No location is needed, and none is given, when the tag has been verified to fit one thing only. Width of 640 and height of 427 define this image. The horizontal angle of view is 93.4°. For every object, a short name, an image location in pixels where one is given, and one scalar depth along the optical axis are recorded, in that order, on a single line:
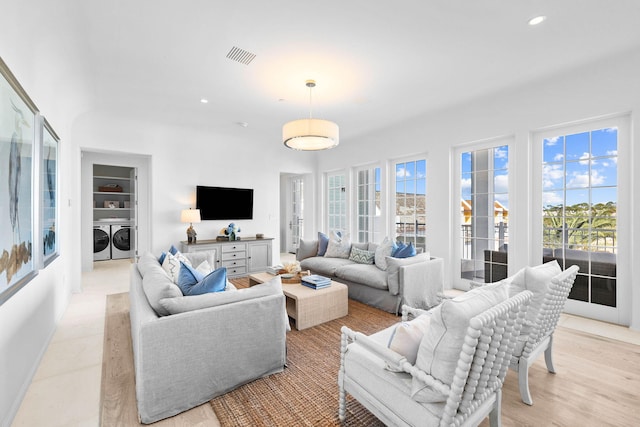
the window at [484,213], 4.13
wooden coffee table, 3.13
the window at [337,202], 6.73
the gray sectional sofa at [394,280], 3.54
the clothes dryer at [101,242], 6.86
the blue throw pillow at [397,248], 4.03
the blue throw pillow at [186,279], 2.23
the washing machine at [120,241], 7.16
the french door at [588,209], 3.21
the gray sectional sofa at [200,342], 1.77
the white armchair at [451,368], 1.22
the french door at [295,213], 7.95
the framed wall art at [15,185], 1.63
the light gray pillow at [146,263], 2.64
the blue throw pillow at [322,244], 5.25
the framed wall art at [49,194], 2.53
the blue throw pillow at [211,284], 2.16
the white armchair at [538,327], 1.89
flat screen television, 5.73
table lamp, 5.25
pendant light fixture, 3.10
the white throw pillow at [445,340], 1.23
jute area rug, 1.81
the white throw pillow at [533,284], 1.86
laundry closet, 7.01
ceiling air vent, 2.87
